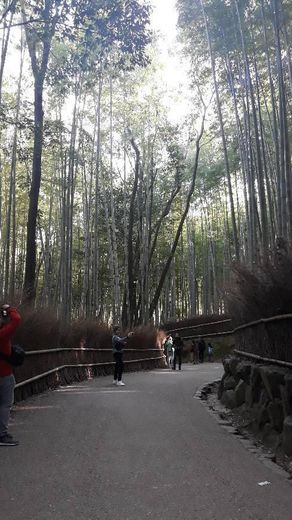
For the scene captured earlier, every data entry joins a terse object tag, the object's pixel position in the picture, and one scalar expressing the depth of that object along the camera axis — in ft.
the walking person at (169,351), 71.19
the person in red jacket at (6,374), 17.10
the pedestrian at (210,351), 87.58
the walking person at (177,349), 65.87
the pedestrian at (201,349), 85.71
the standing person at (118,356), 38.61
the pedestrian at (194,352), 85.28
